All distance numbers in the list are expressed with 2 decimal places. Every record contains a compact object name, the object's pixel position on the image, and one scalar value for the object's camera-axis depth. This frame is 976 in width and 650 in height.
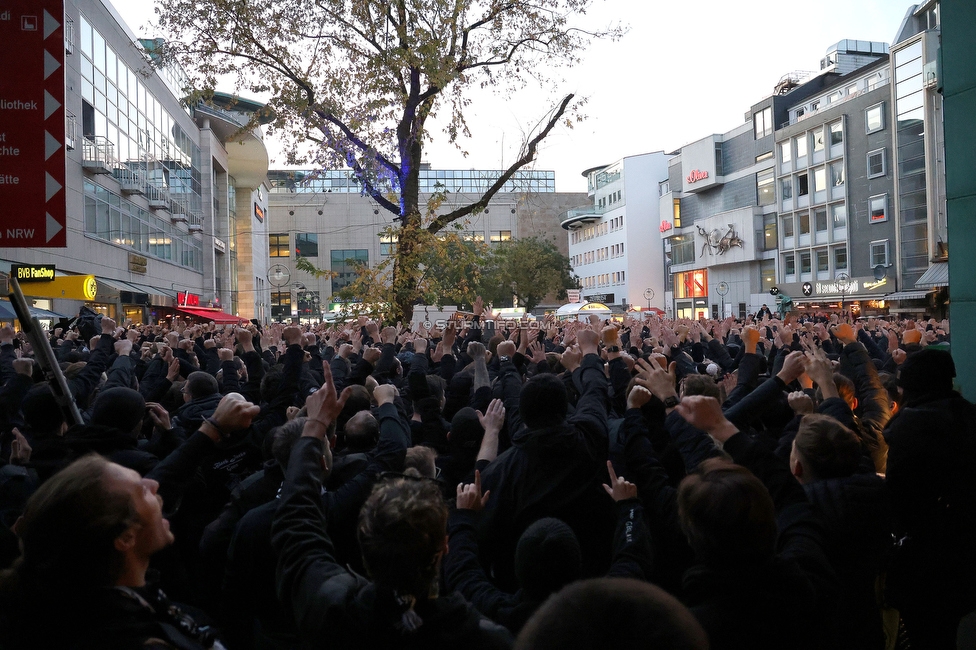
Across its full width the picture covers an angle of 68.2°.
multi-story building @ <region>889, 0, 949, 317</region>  37.50
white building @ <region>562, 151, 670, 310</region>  83.69
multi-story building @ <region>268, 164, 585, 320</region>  83.38
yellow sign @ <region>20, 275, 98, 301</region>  18.64
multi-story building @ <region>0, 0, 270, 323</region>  26.52
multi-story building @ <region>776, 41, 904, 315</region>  45.62
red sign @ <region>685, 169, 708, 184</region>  65.44
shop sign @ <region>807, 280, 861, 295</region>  47.61
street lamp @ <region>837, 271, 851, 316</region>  48.34
